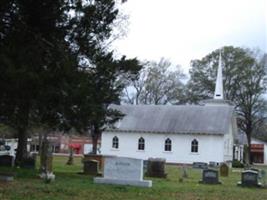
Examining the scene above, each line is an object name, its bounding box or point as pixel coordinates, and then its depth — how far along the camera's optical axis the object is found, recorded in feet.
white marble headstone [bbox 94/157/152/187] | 65.36
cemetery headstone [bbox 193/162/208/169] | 156.29
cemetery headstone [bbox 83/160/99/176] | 86.17
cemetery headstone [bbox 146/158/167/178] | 90.64
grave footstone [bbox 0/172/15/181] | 60.44
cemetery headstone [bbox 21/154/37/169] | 92.72
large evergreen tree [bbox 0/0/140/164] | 61.72
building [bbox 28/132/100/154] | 273.56
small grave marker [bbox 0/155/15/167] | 91.74
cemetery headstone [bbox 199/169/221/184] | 81.10
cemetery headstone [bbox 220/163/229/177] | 113.25
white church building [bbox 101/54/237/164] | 186.39
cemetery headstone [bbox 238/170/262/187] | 77.77
